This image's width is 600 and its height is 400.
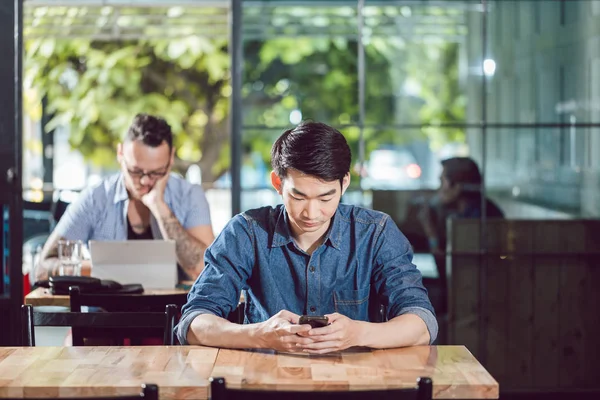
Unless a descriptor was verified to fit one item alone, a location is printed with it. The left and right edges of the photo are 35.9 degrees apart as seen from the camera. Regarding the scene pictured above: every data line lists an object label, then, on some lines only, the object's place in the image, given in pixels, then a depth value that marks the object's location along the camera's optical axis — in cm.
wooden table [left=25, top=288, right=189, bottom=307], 361
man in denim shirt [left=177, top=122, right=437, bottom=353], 246
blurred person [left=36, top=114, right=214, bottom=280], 416
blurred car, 530
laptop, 370
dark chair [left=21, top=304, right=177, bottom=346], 263
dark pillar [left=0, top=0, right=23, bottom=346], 471
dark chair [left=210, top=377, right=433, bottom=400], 177
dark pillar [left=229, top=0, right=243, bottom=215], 515
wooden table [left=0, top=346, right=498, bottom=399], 199
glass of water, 392
